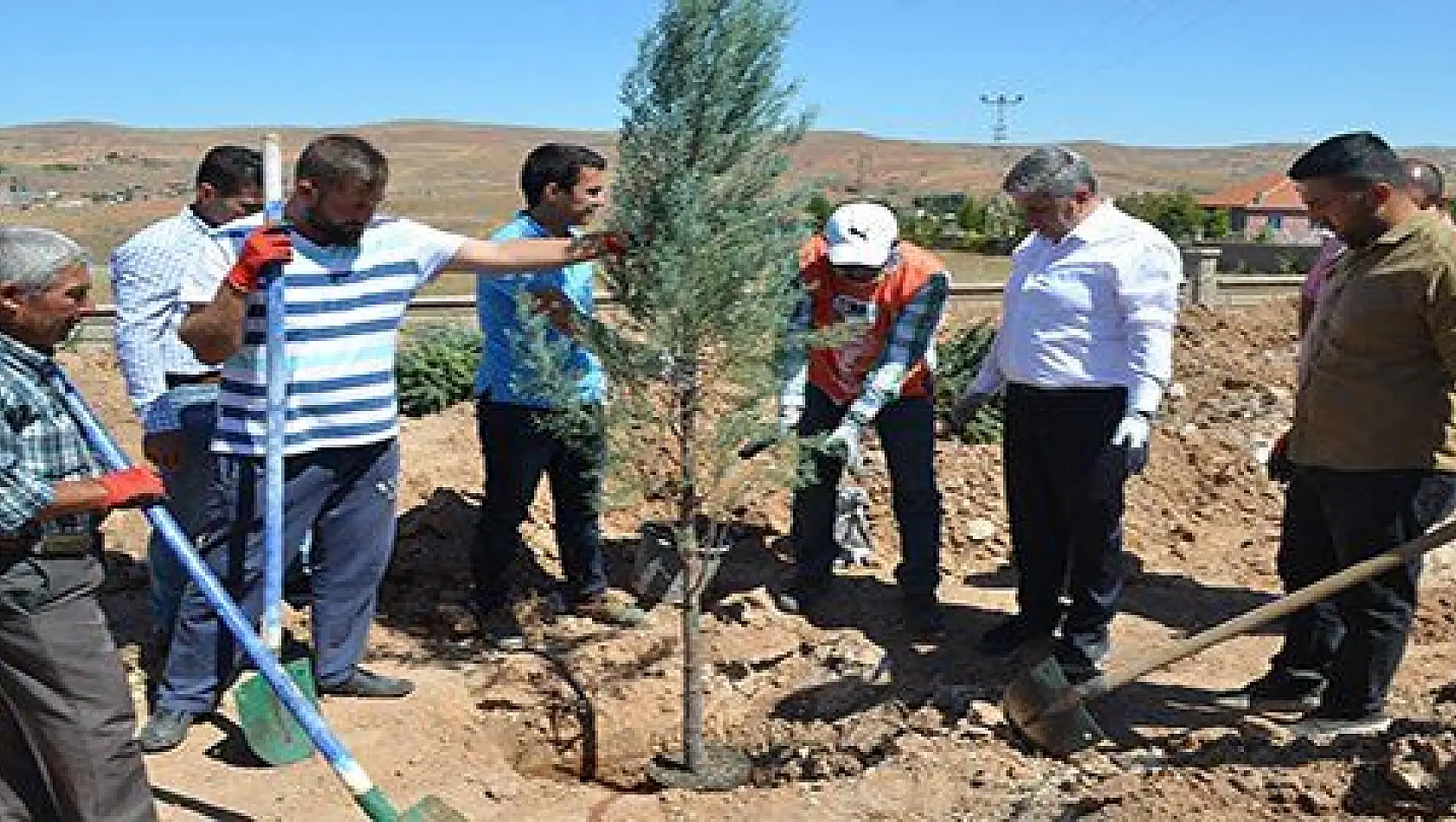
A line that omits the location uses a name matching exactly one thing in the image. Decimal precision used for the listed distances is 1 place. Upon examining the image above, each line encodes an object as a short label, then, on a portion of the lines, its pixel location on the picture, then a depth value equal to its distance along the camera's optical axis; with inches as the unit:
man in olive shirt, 159.6
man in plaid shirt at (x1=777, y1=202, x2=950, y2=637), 202.7
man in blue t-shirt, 199.8
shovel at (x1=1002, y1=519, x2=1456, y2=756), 153.6
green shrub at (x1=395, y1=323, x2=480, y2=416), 355.9
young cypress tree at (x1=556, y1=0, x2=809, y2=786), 156.9
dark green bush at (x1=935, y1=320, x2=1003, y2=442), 341.4
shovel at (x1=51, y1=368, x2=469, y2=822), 145.0
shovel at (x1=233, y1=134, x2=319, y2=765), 166.7
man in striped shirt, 170.9
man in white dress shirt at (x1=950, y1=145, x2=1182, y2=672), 184.5
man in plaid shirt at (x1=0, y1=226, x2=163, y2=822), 131.6
